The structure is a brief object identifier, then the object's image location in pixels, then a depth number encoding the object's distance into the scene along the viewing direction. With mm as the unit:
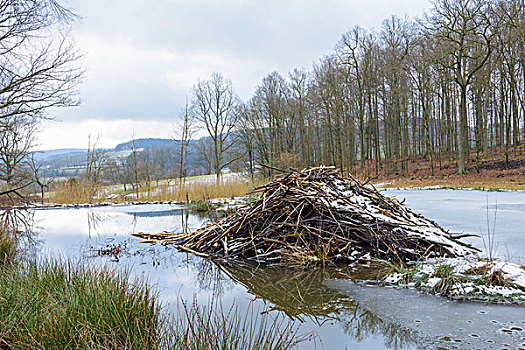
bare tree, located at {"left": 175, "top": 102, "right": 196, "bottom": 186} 23781
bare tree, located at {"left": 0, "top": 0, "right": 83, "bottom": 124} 9953
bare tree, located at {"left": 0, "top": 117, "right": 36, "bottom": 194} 21734
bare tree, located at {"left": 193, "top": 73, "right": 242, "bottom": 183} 30641
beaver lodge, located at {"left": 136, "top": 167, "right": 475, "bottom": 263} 4344
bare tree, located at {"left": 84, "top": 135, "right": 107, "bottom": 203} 15789
